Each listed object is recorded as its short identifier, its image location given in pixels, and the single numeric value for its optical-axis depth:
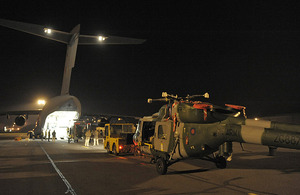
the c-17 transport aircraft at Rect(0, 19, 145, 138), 32.19
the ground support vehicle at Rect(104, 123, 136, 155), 17.47
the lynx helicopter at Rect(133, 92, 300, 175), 9.48
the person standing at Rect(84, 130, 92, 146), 26.08
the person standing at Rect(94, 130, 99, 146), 27.39
